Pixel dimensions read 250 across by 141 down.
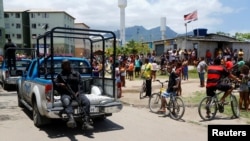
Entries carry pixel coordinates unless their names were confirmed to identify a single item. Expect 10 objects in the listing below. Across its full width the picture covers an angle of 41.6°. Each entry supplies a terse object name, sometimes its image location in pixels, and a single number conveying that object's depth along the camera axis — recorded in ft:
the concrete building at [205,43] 104.32
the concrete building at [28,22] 286.25
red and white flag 116.00
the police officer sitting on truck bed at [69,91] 24.98
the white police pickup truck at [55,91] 25.32
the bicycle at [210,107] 31.40
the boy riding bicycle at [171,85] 33.58
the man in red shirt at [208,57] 91.24
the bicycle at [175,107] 32.19
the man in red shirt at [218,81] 31.50
